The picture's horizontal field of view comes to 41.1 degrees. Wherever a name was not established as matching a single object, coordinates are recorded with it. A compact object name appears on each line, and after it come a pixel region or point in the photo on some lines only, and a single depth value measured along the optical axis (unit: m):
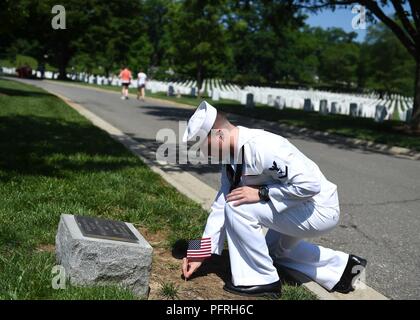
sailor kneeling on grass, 3.60
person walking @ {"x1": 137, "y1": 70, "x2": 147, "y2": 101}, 27.02
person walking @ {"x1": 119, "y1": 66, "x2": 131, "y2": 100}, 27.42
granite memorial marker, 3.48
